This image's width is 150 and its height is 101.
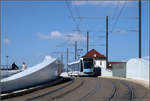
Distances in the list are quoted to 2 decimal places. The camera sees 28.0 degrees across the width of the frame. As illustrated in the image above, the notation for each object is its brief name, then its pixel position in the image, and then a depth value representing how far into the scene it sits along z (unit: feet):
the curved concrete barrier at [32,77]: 49.29
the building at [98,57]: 330.59
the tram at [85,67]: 144.46
